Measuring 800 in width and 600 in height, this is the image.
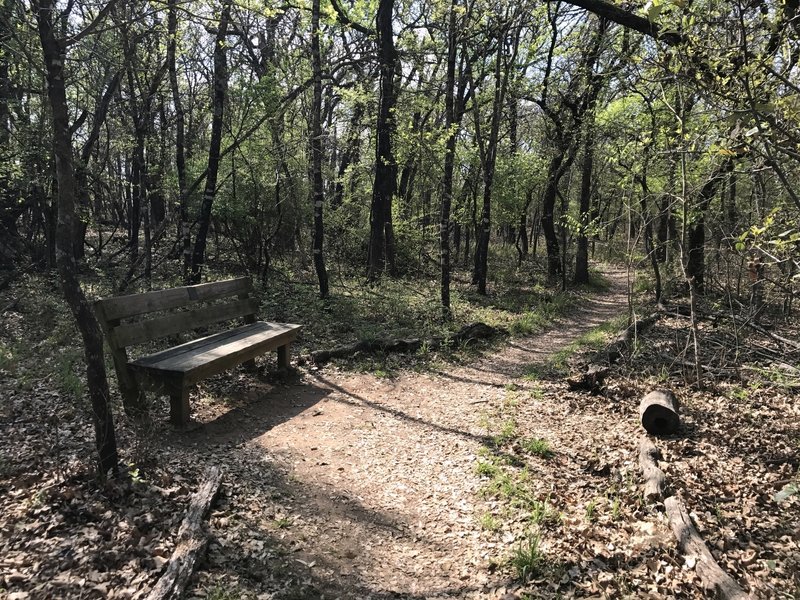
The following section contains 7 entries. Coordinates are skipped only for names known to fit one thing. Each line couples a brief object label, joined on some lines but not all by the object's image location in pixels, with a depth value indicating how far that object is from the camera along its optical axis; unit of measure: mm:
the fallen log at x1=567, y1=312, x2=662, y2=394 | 7062
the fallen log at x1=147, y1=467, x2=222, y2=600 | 2998
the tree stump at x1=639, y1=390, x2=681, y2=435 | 5320
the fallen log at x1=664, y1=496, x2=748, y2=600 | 3021
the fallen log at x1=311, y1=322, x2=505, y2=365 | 8359
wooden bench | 5234
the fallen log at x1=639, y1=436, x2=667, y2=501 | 4168
